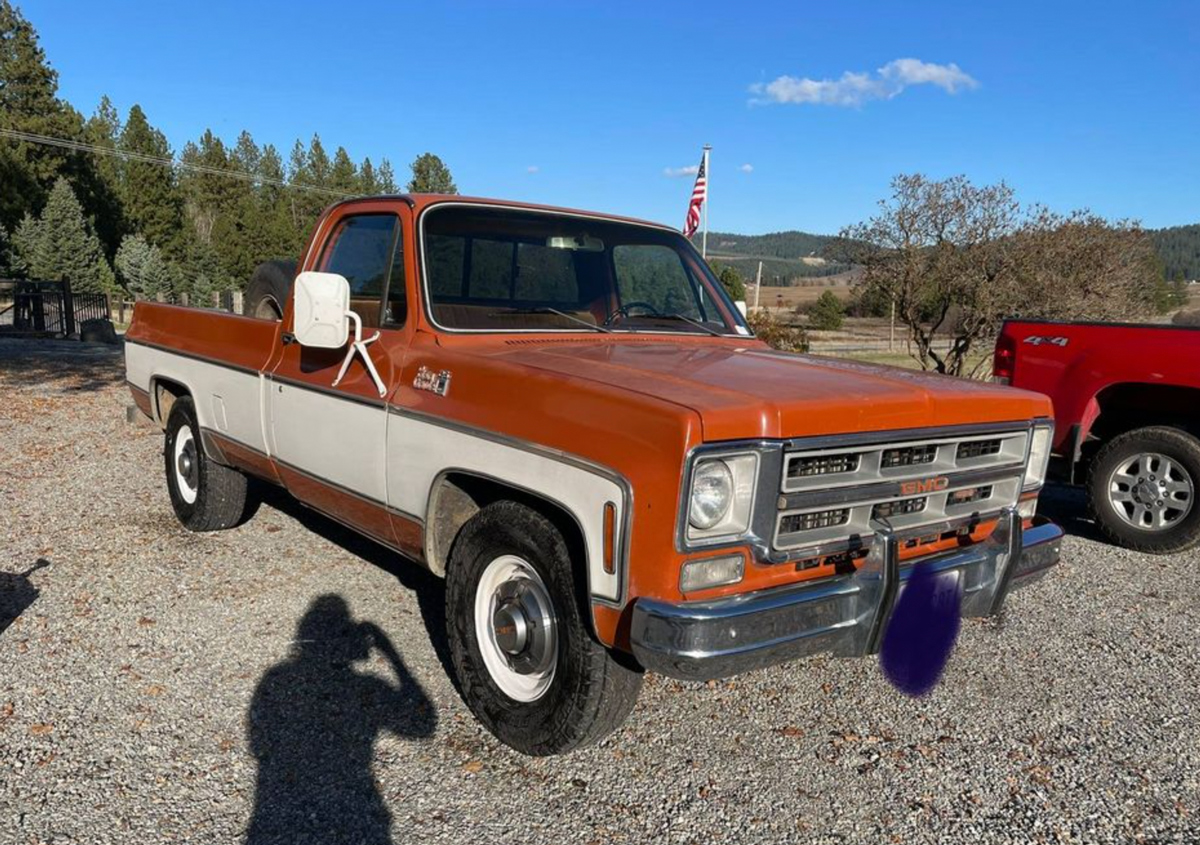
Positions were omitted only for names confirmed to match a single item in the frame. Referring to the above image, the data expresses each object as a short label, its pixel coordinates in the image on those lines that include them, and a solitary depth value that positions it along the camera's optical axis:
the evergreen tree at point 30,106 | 47.56
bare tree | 15.79
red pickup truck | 5.83
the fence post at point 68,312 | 22.11
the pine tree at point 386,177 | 73.56
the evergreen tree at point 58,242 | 43.91
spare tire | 5.32
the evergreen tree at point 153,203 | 58.66
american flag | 17.97
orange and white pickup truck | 2.64
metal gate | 21.77
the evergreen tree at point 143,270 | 46.88
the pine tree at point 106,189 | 55.53
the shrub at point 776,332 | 17.02
